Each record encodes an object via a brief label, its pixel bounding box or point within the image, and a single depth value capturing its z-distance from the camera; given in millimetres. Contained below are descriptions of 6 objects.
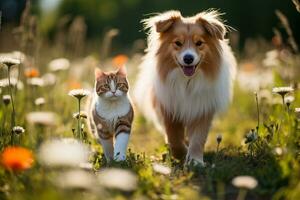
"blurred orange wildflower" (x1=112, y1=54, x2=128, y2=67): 7676
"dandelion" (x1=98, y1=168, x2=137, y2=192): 2822
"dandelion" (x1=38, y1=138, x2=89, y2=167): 2658
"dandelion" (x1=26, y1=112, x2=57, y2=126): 2988
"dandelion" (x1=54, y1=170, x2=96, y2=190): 2748
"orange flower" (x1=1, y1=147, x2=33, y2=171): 2883
